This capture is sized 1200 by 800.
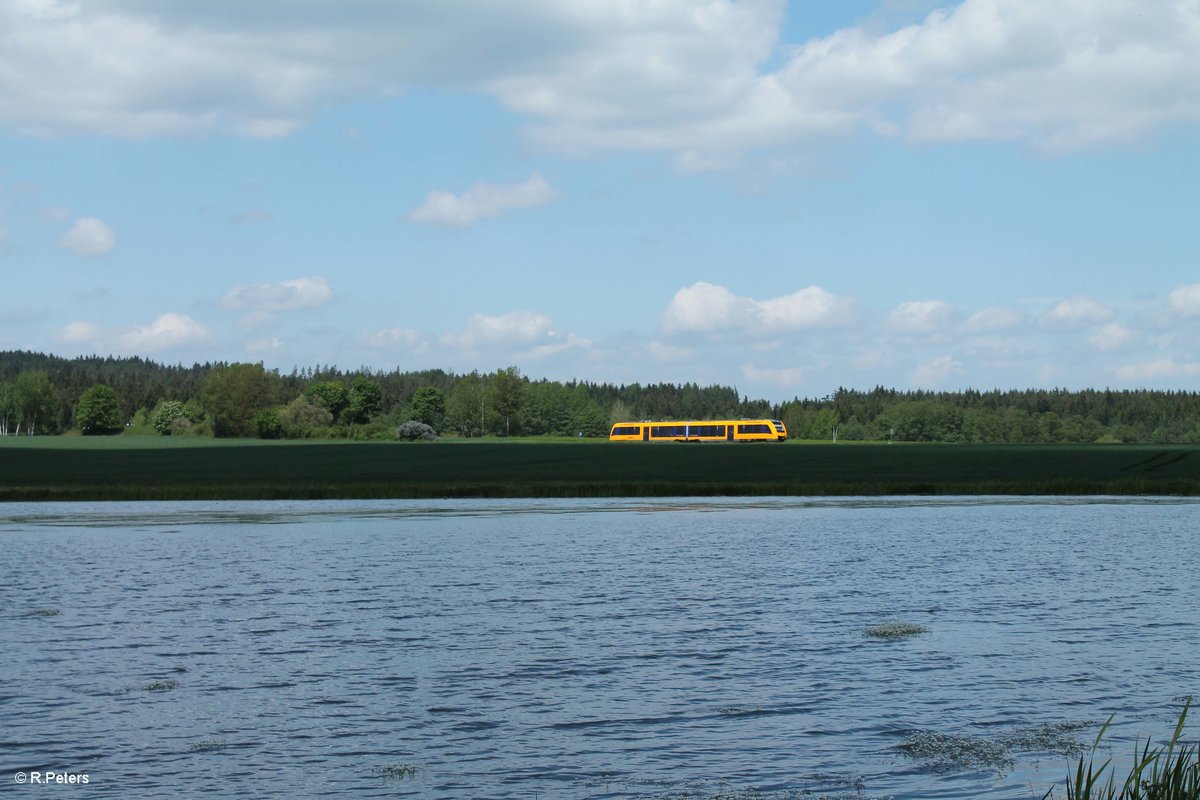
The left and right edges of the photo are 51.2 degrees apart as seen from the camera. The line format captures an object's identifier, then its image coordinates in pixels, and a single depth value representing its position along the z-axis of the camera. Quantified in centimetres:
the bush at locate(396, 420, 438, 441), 19925
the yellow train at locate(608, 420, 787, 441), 17100
